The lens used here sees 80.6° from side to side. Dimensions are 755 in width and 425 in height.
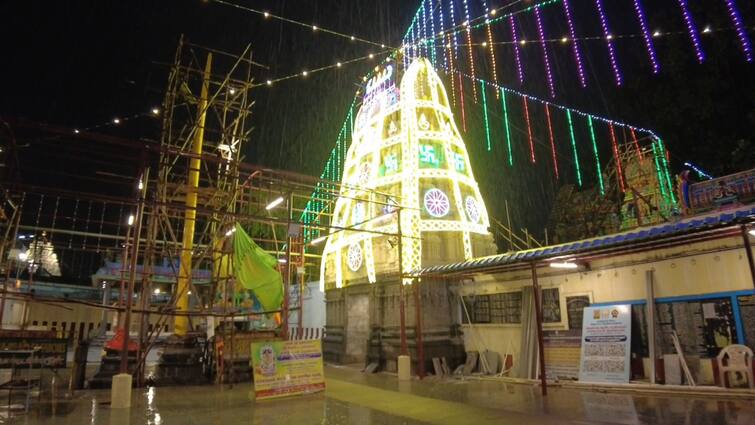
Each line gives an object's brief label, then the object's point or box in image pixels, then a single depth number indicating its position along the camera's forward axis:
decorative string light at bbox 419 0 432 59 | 16.50
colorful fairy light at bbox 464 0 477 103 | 14.05
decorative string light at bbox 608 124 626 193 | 17.84
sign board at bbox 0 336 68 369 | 9.54
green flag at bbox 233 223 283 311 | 12.80
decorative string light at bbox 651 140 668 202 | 21.86
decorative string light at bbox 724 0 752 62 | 9.45
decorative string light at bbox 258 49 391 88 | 14.75
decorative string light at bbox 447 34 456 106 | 16.68
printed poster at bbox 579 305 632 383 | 11.01
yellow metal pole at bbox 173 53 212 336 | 13.61
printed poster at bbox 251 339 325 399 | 10.34
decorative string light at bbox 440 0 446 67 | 14.90
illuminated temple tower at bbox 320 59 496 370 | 16.83
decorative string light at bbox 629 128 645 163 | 21.09
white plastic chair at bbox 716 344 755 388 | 9.09
